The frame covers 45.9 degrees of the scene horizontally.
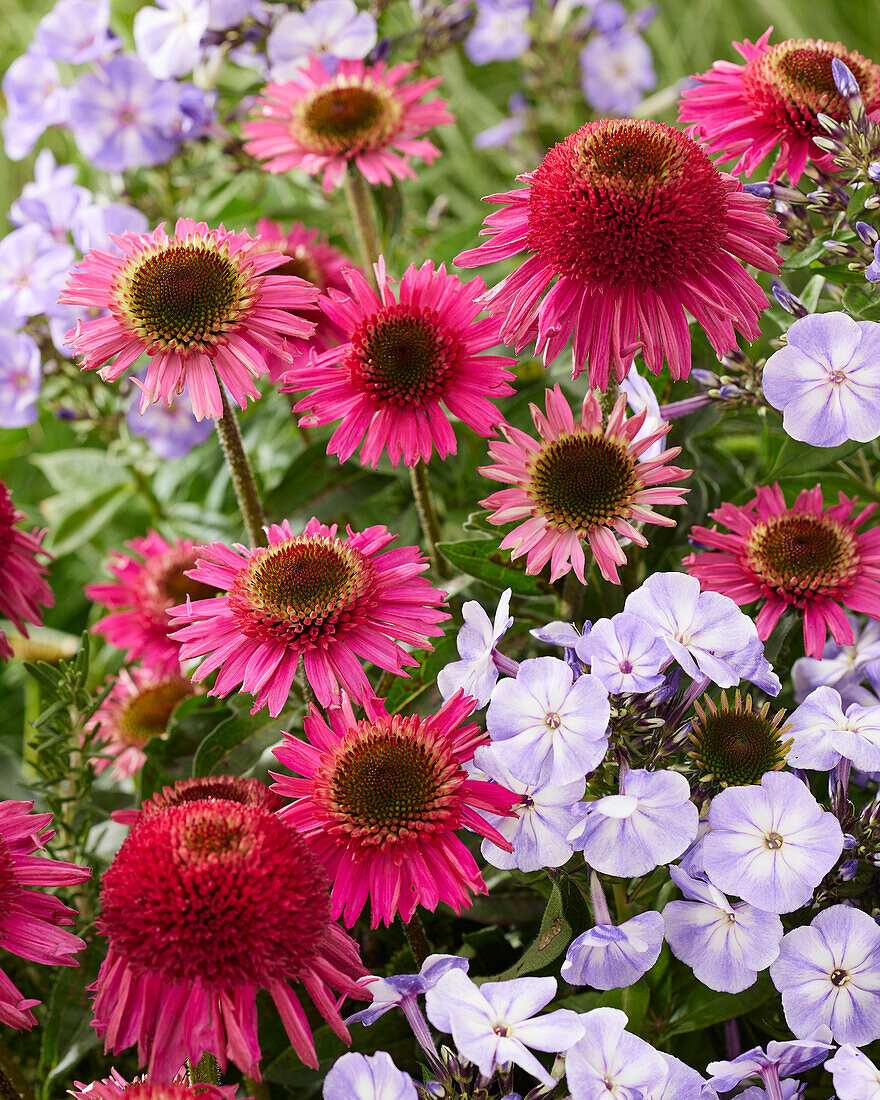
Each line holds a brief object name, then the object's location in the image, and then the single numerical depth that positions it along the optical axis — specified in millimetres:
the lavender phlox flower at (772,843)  592
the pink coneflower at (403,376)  770
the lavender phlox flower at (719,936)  611
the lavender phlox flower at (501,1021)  521
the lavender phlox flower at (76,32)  1373
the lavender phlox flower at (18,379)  1193
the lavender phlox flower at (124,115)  1313
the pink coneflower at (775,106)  810
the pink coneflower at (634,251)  677
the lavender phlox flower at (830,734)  650
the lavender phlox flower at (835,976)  600
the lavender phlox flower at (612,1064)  540
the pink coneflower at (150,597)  1036
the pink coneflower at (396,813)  592
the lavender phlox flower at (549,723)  590
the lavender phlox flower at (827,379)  712
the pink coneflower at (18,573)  843
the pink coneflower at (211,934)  497
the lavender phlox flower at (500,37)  1808
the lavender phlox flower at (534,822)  619
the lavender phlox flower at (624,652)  622
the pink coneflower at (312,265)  1024
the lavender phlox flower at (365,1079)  516
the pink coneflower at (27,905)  599
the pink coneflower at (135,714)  1007
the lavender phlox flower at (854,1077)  521
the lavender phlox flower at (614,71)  1881
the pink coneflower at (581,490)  719
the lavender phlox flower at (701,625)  644
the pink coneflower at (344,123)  1021
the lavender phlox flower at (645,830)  591
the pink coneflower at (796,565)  771
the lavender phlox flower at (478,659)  679
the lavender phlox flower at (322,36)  1150
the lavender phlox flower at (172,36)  1225
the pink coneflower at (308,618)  683
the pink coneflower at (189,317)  722
